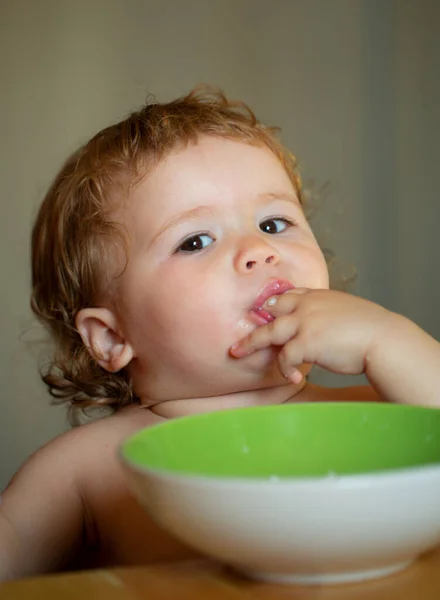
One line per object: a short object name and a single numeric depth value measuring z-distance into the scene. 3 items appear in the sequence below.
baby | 0.59
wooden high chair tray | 0.41
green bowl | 0.37
